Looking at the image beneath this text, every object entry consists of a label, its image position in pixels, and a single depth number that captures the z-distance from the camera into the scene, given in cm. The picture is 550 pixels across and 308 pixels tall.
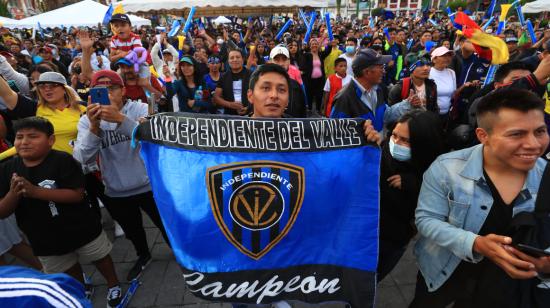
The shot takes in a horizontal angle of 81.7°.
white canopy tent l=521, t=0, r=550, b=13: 1523
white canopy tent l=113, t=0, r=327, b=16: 962
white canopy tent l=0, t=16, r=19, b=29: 1808
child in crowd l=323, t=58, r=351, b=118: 590
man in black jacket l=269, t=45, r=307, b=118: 422
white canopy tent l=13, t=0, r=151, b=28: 1694
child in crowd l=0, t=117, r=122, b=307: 235
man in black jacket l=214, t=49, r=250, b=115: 509
